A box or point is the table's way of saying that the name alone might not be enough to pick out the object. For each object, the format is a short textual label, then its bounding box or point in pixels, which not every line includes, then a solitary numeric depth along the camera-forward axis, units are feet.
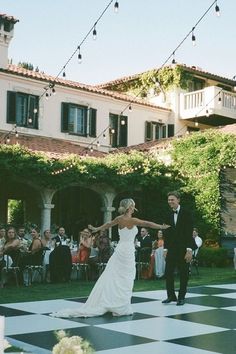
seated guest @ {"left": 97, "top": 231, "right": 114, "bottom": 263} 41.37
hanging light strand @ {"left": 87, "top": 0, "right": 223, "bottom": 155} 27.05
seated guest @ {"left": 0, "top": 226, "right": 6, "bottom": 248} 38.31
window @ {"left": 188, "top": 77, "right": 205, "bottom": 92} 85.42
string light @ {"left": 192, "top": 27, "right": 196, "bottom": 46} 27.95
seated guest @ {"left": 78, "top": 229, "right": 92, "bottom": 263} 41.14
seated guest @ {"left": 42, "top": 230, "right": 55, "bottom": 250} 41.30
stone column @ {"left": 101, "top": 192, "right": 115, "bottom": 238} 65.72
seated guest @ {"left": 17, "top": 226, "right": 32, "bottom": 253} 39.60
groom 25.62
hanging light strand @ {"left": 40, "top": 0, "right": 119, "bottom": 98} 27.33
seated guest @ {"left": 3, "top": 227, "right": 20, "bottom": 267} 36.40
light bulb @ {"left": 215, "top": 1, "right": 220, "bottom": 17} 25.18
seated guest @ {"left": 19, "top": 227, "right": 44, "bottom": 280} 37.35
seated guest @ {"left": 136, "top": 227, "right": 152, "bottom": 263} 43.99
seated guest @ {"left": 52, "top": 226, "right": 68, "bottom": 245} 43.78
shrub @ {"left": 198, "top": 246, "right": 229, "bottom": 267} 59.16
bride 22.21
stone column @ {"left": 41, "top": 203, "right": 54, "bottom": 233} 60.82
